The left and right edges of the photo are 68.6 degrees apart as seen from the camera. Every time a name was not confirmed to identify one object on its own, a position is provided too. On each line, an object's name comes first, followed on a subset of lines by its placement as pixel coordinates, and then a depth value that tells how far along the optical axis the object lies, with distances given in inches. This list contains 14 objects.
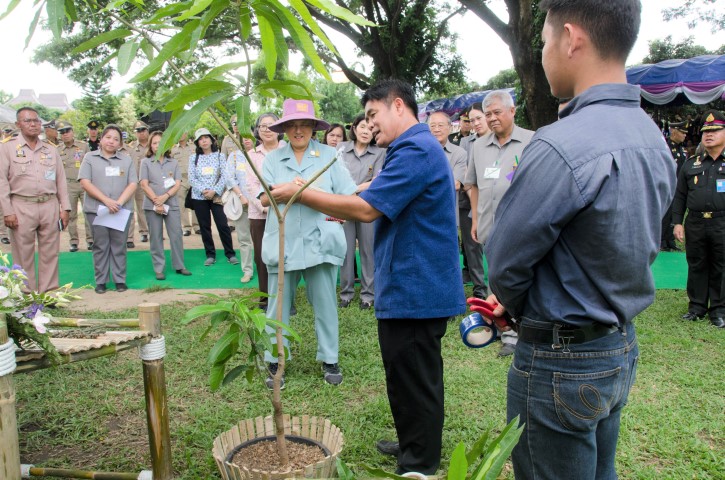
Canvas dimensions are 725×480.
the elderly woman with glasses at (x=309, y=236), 145.6
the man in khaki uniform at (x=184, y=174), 396.2
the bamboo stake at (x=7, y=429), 71.5
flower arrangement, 78.2
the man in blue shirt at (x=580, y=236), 53.6
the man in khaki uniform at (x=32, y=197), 225.8
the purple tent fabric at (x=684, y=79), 415.2
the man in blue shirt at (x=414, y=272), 96.0
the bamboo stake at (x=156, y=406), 92.0
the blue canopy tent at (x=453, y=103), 636.7
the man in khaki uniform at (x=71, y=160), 374.9
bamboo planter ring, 78.2
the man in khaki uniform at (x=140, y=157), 372.5
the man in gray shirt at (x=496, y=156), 171.0
